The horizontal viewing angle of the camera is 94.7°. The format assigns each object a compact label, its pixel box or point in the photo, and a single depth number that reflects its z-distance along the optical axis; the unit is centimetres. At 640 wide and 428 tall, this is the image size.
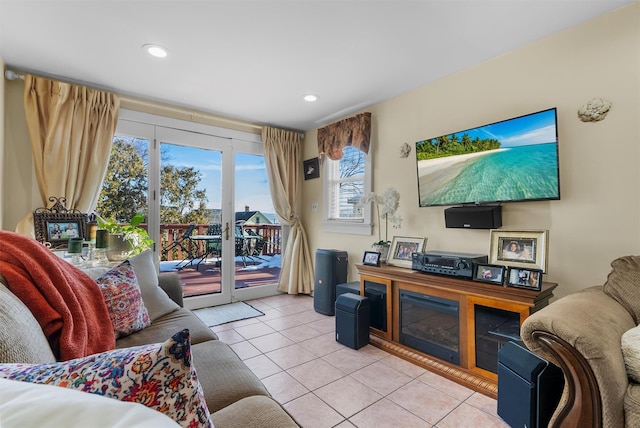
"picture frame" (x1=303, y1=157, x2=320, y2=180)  413
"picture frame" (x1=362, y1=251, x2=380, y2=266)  268
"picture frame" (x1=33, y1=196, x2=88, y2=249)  243
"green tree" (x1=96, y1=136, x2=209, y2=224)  307
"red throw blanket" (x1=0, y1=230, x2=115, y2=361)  103
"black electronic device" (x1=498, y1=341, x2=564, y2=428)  142
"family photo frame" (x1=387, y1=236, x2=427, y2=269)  257
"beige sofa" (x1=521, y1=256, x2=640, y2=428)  114
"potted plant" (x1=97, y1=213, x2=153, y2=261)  235
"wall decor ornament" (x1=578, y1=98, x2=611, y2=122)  185
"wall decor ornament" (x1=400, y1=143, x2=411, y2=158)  296
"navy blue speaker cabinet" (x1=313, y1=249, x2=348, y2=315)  338
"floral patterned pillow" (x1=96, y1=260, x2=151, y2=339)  150
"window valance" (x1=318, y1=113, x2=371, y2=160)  331
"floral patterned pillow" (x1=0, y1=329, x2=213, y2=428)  52
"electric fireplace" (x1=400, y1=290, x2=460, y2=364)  213
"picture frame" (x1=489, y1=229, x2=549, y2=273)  187
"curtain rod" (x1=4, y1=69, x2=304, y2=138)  251
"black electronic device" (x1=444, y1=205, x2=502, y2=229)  223
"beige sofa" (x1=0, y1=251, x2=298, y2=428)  82
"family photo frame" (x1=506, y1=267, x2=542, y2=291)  175
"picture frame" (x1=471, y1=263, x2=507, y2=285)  191
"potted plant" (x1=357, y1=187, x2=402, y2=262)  288
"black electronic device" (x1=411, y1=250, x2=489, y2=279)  208
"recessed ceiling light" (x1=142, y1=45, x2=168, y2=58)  221
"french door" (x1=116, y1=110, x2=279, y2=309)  330
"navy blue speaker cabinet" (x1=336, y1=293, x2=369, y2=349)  251
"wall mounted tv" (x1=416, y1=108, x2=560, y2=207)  196
